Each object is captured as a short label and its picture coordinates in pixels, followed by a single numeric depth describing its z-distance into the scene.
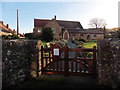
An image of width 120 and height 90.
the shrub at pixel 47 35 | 27.80
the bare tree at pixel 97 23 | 56.41
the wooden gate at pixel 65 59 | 4.88
